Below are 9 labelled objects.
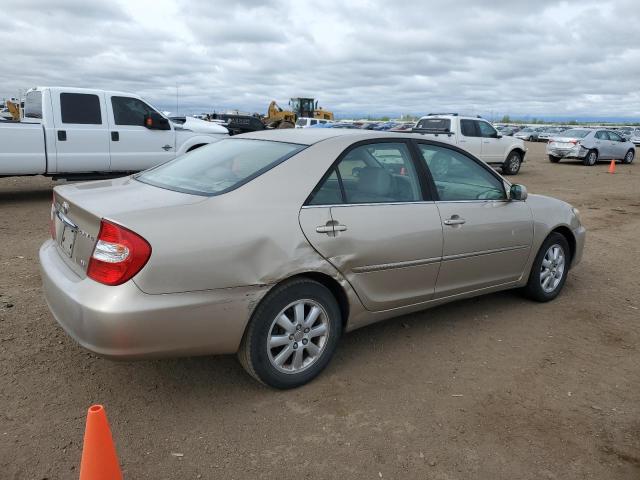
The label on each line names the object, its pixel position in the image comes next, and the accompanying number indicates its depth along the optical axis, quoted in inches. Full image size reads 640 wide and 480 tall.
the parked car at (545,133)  2000.5
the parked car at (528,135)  2058.7
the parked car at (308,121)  1310.5
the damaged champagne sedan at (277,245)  111.5
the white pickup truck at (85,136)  363.9
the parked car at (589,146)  860.0
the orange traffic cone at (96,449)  88.5
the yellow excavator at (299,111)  1536.9
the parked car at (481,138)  658.8
